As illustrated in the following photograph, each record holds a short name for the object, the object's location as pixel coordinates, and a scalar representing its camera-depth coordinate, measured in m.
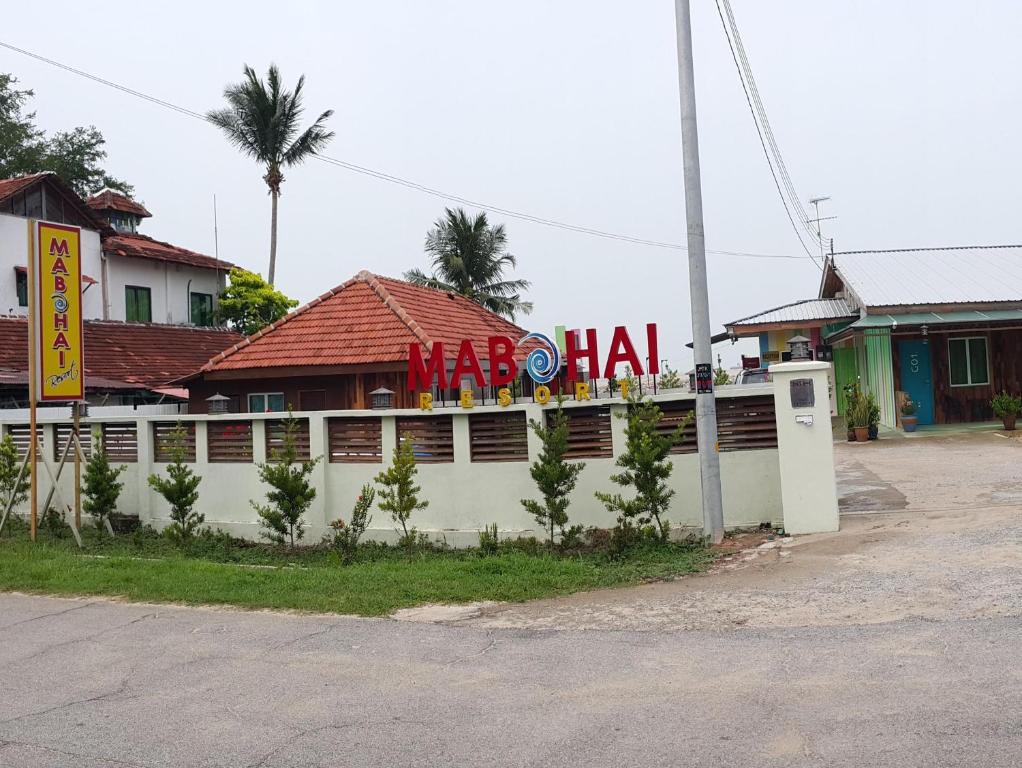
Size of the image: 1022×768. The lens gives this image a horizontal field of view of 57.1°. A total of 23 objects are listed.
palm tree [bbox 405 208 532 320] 42.41
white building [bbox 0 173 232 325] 27.70
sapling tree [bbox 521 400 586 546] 11.13
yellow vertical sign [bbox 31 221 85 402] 13.66
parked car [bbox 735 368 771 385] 22.53
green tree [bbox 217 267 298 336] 35.22
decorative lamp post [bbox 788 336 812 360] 11.12
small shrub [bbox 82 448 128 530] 14.24
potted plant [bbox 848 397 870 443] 20.92
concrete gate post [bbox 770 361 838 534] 10.39
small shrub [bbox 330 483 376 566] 11.78
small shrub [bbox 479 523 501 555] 11.43
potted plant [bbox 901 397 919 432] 22.31
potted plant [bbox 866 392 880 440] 21.16
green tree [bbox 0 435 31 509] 15.20
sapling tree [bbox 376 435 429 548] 11.73
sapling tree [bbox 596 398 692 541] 10.63
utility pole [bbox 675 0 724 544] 10.64
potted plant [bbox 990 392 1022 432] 21.19
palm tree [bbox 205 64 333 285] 38.41
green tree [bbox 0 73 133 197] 42.97
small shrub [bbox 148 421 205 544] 13.26
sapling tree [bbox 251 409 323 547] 12.26
